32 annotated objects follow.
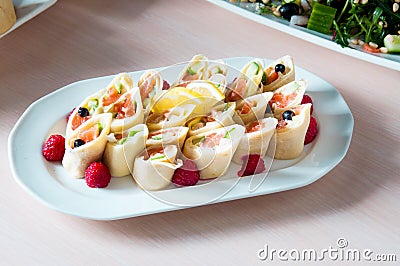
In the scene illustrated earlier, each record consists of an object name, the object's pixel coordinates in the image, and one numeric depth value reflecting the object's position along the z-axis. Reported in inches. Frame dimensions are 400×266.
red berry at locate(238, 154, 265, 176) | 51.5
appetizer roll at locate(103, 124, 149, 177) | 50.4
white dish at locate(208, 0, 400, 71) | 64.1
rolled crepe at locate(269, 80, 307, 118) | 54.9
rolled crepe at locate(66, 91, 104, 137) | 52.7
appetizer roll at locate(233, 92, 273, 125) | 54.2
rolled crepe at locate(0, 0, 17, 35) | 61.7
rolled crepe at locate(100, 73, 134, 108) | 54.4
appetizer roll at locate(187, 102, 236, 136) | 52.4
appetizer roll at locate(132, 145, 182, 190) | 49.6
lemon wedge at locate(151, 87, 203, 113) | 53.5
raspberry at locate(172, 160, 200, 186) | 50.3
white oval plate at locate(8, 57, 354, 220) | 48.5
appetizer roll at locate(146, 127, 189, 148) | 51.2
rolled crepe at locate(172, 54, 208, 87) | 56.7
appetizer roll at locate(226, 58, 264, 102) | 56.0
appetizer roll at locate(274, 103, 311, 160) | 52.4
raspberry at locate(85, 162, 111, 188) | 49.8
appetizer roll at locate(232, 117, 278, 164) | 51.8
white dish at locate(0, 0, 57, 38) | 65.1
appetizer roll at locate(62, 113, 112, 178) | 50.2
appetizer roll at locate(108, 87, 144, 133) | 52.2
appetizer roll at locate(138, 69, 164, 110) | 55.1
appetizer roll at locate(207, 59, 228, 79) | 57.3
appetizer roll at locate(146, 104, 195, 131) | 52.6
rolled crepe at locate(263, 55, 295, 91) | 57.5
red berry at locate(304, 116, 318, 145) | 54.9
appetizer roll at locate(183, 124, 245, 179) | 50.4
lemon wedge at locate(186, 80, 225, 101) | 54.1
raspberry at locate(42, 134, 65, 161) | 52.0
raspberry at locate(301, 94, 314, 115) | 57.0
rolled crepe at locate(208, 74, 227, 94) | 55.4
